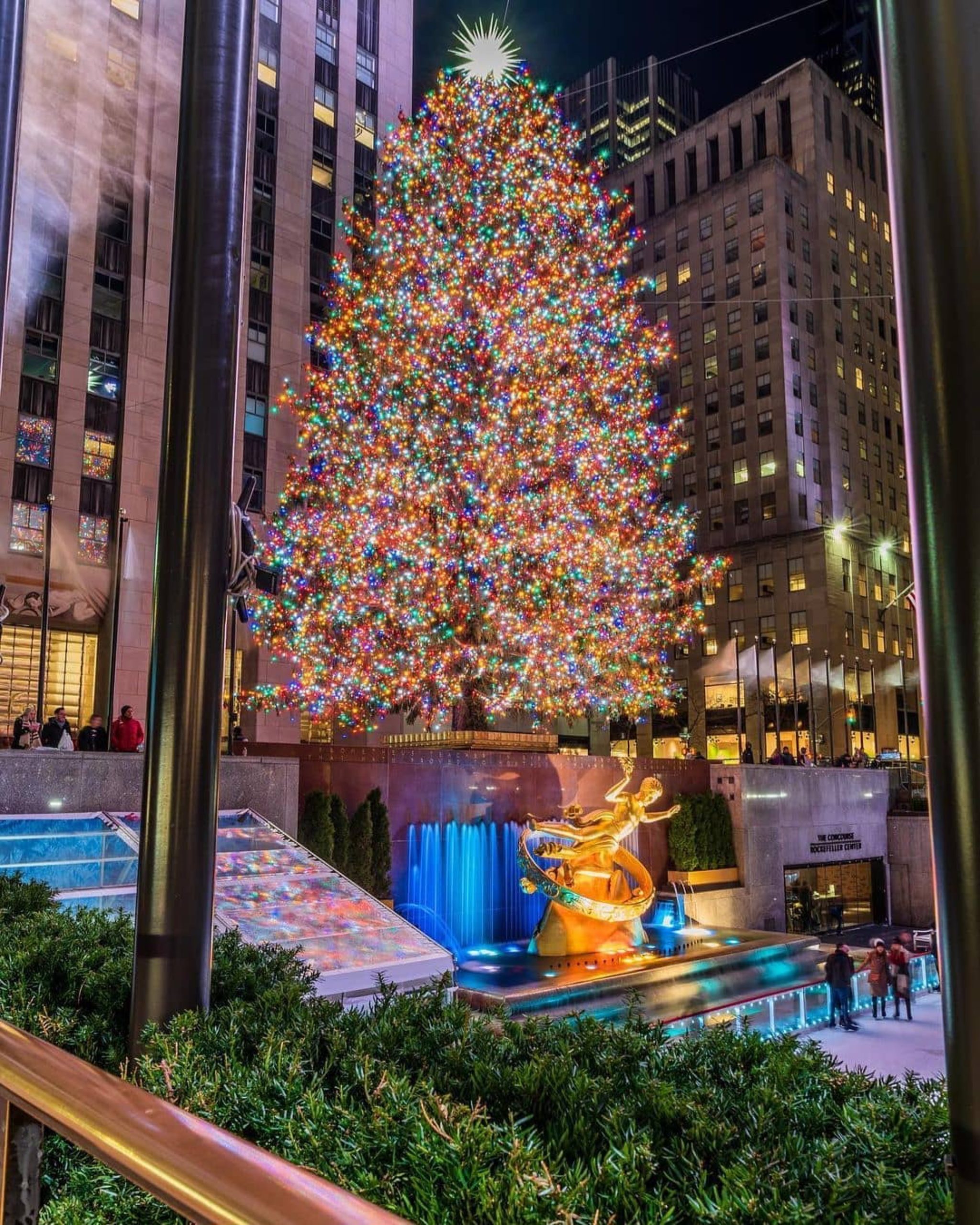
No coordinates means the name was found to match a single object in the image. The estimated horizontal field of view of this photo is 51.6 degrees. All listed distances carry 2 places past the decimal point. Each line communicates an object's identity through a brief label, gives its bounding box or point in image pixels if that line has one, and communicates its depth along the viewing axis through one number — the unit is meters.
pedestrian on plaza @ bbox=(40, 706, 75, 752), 18.97
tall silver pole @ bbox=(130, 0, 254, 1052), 5.03
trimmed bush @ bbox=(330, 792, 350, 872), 18.91
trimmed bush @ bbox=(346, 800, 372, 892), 19.09
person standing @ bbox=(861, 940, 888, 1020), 18.27
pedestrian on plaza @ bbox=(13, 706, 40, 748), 18.39
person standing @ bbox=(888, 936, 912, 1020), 18.36
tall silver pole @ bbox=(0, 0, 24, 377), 9.04
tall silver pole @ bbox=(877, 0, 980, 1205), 1.82
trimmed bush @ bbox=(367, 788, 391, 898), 19.45
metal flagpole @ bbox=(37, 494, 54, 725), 18.56
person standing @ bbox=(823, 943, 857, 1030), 17.38
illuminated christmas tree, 25.89
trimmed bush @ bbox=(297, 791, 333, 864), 18.58
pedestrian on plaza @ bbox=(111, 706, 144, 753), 18.50
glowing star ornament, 30.27
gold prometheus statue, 17.97
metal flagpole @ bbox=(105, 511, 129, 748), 19.78
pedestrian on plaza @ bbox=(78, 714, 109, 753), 18.81
